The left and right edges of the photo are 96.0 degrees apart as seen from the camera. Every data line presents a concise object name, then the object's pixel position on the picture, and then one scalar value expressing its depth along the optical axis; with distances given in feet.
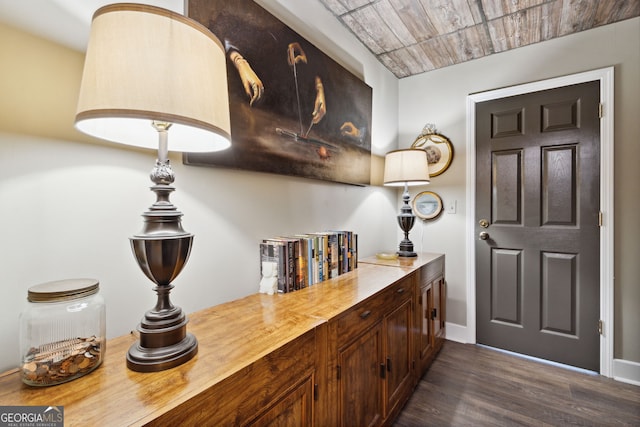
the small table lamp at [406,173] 7.23
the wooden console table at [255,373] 1.95
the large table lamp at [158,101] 1.95
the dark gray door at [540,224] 6.95
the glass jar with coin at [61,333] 2.10
